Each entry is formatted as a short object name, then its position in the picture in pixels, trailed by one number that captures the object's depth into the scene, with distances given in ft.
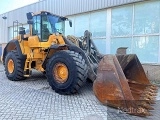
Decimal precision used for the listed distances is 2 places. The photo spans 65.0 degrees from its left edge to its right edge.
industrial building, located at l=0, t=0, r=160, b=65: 18.66
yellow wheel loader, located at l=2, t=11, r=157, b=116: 9.71
